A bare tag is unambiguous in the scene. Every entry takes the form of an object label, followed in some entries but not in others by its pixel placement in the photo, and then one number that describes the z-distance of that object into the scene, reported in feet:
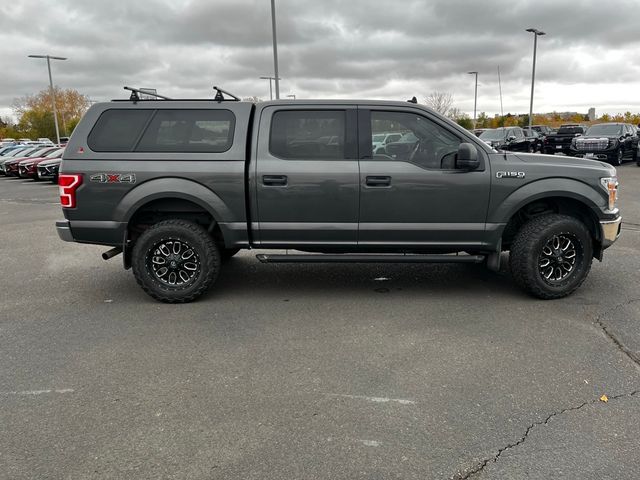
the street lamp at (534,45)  100.83
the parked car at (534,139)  82.61
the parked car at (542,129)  126.25
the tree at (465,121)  193.16
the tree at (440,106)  206.86
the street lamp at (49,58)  126.31
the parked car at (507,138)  72.64
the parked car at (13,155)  82.48
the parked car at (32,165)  72.02
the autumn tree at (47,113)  249.75
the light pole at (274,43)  62.59
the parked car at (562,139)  85.40
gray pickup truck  16.14
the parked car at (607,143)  66.80
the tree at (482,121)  248.61
